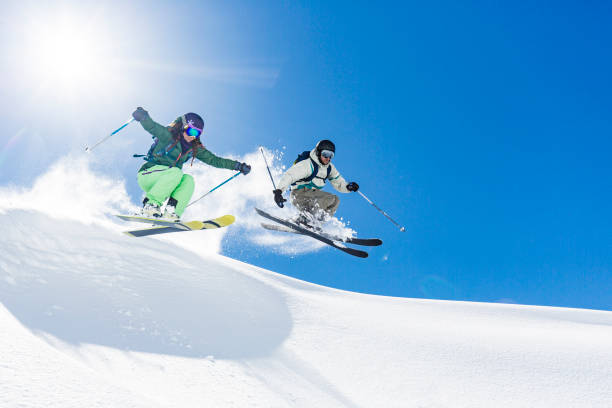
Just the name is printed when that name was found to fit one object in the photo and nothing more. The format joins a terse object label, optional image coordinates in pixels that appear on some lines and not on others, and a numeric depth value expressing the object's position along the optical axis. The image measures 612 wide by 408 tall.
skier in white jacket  9.59
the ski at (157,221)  7.87
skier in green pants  8.09
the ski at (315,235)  9.77
